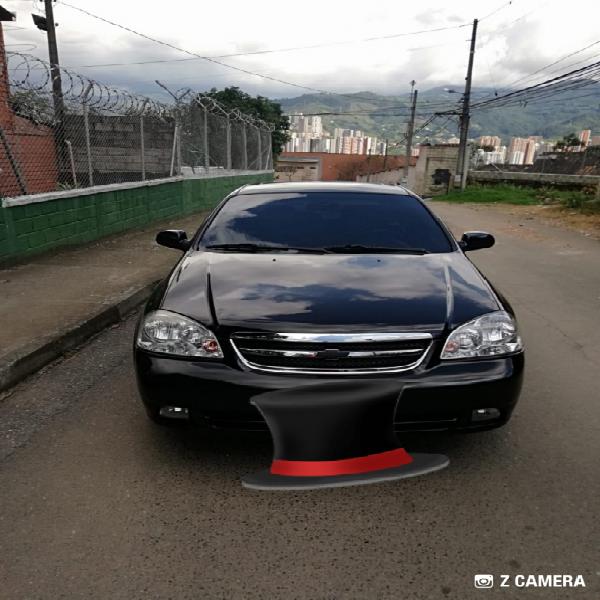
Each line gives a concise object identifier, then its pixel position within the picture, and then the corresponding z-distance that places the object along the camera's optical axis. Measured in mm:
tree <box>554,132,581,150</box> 70444
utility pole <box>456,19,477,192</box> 31547
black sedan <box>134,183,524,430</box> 2424
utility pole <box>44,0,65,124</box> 7438
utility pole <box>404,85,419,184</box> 48125
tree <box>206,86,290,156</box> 51938
